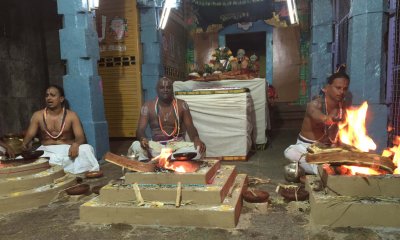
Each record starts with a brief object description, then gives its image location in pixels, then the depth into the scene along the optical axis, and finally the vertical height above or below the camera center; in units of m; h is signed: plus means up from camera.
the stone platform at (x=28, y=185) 3.77 -1.35
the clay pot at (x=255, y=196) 3.58 -1.44
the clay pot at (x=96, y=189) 4.16 -1.50
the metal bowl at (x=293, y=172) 4.51 -1.44
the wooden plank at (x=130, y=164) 3.71 -1.03
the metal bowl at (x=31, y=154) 4.31 -1.00
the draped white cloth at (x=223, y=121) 6.29 -0.88
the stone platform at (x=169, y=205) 3.07 -1.34
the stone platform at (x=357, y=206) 2.91 -1.29
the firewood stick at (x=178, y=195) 3.16 -1.24
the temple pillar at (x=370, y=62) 4.72 +0.22
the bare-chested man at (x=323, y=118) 4.55 -0.65
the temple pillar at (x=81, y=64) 6.04 +0.43
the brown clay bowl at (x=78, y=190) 4.10 -1.47
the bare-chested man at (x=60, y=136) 5.52 -0.97
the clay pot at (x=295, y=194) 3.67 -1.47
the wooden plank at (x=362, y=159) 3.19 -0.91
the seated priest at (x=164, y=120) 5.43 -0.73
